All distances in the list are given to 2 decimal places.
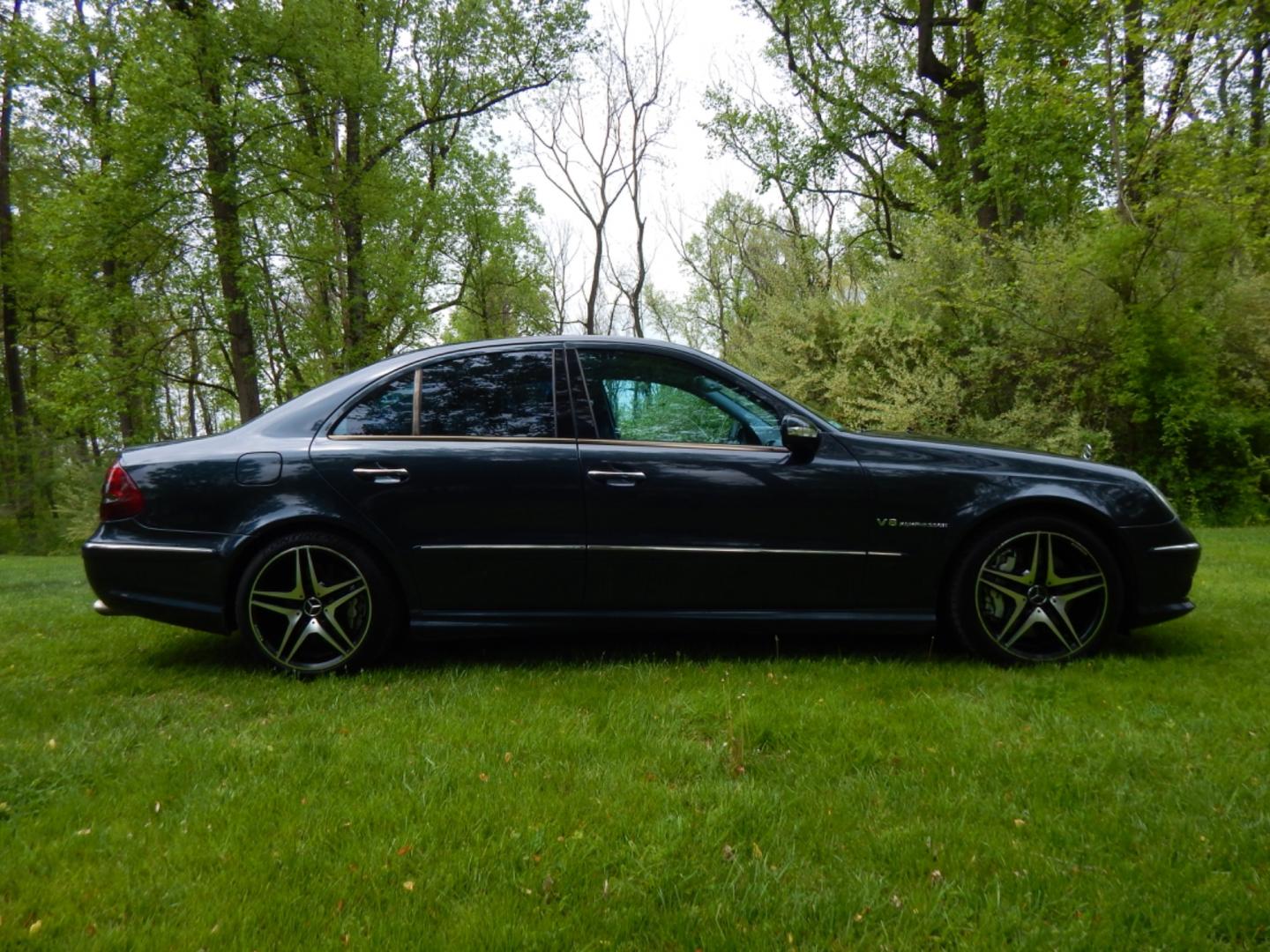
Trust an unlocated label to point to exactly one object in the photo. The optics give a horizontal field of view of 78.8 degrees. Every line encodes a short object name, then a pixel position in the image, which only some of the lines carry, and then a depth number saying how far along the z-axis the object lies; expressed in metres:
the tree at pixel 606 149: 28.42
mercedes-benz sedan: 3.59
